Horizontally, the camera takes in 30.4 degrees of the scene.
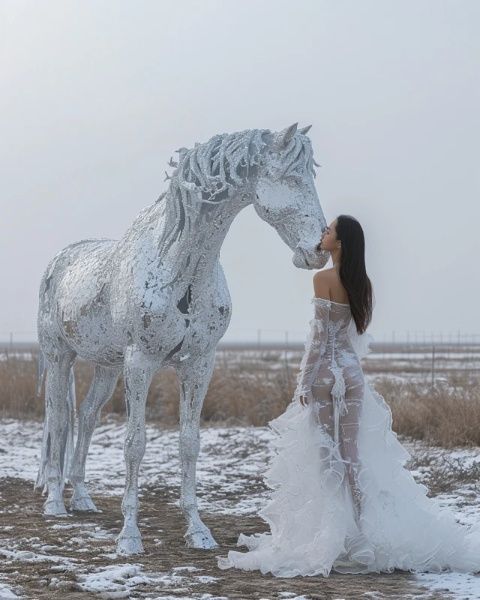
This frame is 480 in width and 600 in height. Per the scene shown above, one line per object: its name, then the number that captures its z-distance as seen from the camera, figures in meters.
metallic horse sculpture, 4.82
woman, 4.68
